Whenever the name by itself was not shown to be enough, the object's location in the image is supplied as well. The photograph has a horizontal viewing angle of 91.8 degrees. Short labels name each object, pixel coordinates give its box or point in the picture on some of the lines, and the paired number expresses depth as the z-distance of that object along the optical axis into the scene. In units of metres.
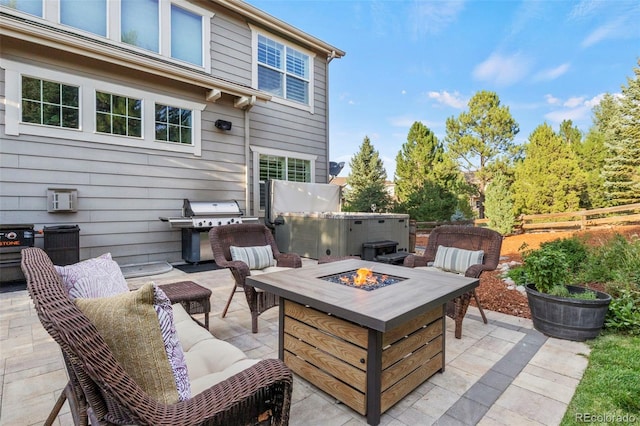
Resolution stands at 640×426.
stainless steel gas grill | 5.55
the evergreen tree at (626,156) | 12.05
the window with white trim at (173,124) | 5.80
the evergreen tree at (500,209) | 10.29
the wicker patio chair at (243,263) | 2.93
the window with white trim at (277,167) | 7.13
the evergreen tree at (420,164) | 13.85
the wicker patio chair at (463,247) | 2.82
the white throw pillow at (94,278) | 1.40
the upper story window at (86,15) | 4.99
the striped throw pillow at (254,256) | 3.49
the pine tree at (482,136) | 16.03
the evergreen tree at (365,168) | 20.31
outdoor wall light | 6.39
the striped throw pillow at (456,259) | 3.35
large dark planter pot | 2.73
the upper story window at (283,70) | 7.25
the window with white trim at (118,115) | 5.18
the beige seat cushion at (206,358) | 1.38
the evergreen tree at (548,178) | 12.33
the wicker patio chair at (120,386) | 0.85
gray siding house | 4.57
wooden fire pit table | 1.72
